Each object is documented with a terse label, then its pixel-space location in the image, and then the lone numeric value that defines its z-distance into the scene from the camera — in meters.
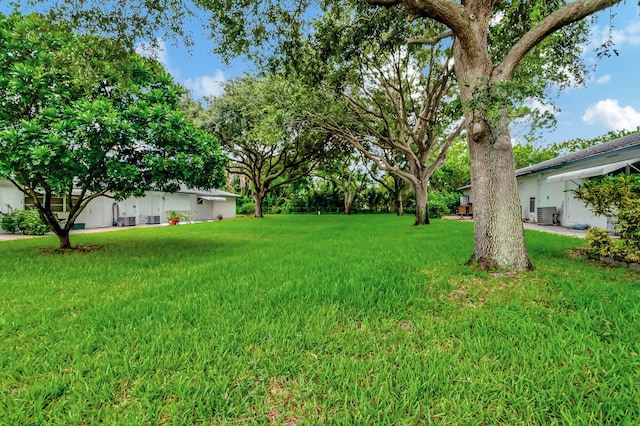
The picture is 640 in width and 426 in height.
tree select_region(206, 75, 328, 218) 12.92
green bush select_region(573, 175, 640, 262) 4.65
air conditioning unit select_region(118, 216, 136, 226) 20.61
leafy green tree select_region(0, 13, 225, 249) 5.84
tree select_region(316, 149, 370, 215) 25.65
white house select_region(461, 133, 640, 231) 10.20
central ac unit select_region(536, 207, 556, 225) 15.61
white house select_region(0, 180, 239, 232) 14.96
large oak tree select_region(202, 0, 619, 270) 4.00
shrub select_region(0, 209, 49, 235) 13.75
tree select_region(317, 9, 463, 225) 12.32
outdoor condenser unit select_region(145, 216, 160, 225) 22.56
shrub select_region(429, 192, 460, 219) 26.41
